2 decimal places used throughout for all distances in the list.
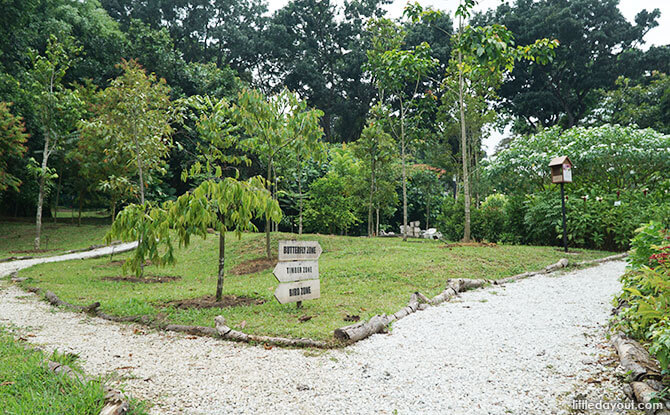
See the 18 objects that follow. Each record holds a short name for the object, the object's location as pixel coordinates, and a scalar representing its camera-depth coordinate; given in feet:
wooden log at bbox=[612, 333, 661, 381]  8.20
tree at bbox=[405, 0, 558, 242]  30.04
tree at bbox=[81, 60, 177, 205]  28.12
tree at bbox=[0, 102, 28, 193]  38.41
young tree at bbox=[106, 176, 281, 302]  15.20
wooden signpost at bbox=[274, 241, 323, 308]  15.28
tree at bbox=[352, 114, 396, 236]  44.01
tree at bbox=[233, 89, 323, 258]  27.99
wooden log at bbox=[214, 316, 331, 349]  11.73
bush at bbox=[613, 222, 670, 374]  7.57
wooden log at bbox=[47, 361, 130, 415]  7.07
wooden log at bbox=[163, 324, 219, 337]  12.98
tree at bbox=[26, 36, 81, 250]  42.98
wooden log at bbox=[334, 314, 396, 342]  12.02
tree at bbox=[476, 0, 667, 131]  78.28
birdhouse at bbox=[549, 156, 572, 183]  30.35
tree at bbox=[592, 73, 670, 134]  63.82
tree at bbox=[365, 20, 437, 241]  36.65
